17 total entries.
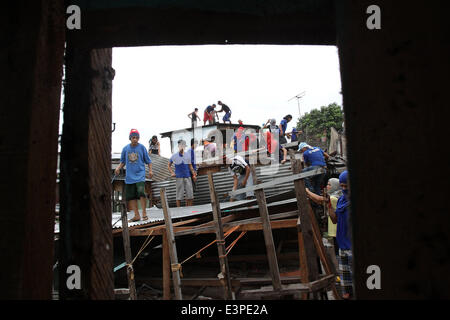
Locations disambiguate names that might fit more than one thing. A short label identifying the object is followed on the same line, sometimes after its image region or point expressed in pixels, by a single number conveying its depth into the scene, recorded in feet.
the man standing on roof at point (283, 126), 39.01
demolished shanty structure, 16.57
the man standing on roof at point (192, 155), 29.12
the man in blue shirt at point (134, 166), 21.12
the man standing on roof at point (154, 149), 53.51
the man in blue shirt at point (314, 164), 24.45
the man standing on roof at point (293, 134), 48.13
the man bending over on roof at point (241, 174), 27.40
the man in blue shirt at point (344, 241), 16.21
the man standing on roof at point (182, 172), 28.53
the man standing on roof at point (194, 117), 72.18
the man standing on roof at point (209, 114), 70.18
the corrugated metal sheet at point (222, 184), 31.16
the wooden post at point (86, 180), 4.12
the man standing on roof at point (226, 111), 69.72
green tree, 103.84
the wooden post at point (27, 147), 3.33
